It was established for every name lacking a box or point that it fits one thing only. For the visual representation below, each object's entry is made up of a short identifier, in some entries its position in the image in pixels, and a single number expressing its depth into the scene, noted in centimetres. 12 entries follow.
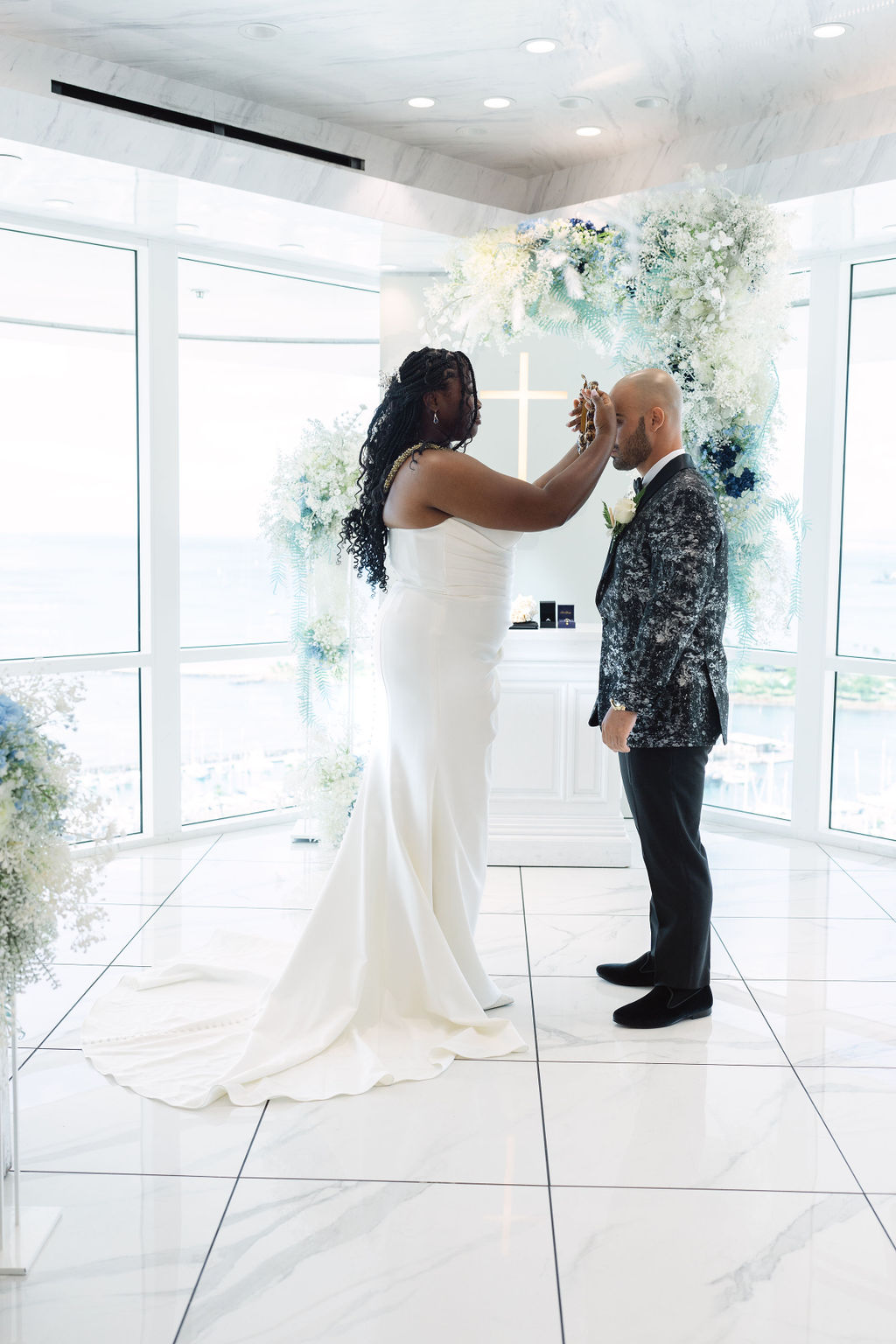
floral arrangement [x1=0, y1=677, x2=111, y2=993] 202
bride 302
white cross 520
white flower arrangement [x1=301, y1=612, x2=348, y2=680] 490
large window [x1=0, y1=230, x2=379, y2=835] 499
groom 312
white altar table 495
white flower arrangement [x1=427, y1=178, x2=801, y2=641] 436
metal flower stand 213
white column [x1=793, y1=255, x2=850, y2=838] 537
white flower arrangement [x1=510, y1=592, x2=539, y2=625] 506
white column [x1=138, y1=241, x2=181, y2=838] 523
